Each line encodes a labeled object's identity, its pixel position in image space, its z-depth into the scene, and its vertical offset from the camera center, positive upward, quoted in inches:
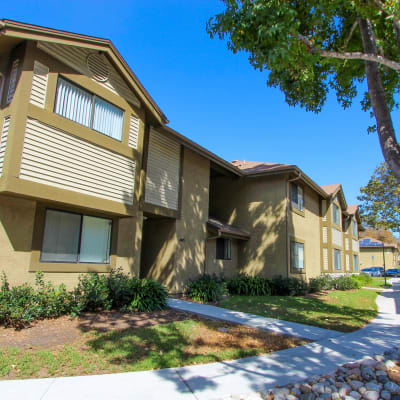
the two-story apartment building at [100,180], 316.2 +94.9
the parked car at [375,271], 1870.1 -41.1
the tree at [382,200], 1138.7 +235.4
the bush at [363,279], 1021.1 -52.8
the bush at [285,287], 615.8 -50.0
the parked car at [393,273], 1949.2 -49.8
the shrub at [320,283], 722.8 -50.5
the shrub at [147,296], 366.9 -47.6
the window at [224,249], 646.5 +19.3
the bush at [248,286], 590.9 -50.8
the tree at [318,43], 250.1 +195.6
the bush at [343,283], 841.5 -53.6
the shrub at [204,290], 485.4 -49.9
